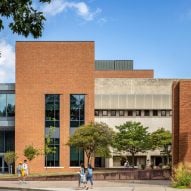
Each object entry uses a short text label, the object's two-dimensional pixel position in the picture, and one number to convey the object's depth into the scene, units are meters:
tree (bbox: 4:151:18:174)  45.58
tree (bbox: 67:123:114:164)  44.03
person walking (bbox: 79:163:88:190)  24.03
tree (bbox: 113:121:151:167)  52.62
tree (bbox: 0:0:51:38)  9.82
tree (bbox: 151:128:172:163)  54.03
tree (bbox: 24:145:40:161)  43.52
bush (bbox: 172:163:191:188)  23.48
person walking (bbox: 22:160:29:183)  28.33
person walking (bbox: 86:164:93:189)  24.48
